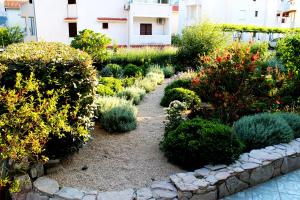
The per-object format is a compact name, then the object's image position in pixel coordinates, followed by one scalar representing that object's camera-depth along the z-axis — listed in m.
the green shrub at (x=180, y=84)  9.53
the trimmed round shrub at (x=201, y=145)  4.45
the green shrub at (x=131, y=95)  8.69
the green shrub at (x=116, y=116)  6.27
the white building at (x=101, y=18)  24.38
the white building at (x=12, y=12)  34.19
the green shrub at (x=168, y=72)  13.96
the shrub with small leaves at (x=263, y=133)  5.30
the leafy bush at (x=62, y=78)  4.36
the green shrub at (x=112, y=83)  9.30
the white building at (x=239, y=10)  32.69
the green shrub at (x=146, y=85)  10.69
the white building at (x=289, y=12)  37.40
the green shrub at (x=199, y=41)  15.01
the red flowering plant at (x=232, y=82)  6.18
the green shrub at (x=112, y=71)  12.87
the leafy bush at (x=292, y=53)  8.30
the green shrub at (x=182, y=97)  7.72
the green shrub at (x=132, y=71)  13.11
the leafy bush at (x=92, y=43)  12.44
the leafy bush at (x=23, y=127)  3.51
